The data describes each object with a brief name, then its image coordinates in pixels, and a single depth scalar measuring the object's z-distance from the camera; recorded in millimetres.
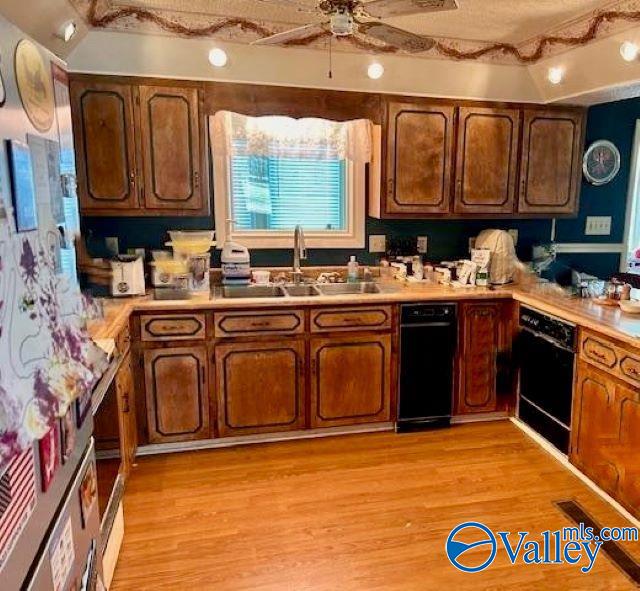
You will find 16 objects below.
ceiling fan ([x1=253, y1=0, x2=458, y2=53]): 1797
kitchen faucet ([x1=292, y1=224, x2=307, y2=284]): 3361
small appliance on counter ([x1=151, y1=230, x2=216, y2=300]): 3070
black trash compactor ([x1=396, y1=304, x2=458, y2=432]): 3160
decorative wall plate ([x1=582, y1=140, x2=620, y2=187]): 3773
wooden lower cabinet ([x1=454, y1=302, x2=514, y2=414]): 3258
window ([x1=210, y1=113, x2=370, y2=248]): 3334
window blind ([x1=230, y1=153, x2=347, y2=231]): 3479
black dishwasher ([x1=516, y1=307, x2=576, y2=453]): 2836
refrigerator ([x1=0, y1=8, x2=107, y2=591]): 816
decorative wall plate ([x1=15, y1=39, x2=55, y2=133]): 933
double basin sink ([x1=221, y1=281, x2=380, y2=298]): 3250
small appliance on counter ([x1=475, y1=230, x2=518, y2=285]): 3430
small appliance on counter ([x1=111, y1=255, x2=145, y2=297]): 2912
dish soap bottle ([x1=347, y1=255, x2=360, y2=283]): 3504
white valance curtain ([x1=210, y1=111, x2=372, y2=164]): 3275
